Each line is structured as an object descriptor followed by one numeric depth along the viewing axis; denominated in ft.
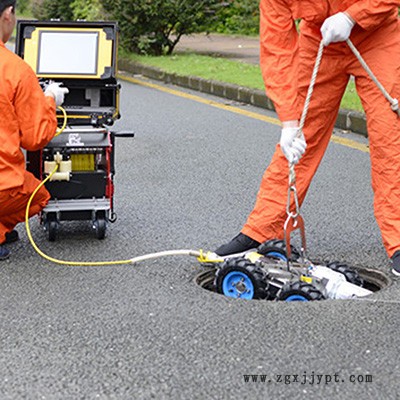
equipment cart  18.61
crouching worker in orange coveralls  16.93
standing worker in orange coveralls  16.16
